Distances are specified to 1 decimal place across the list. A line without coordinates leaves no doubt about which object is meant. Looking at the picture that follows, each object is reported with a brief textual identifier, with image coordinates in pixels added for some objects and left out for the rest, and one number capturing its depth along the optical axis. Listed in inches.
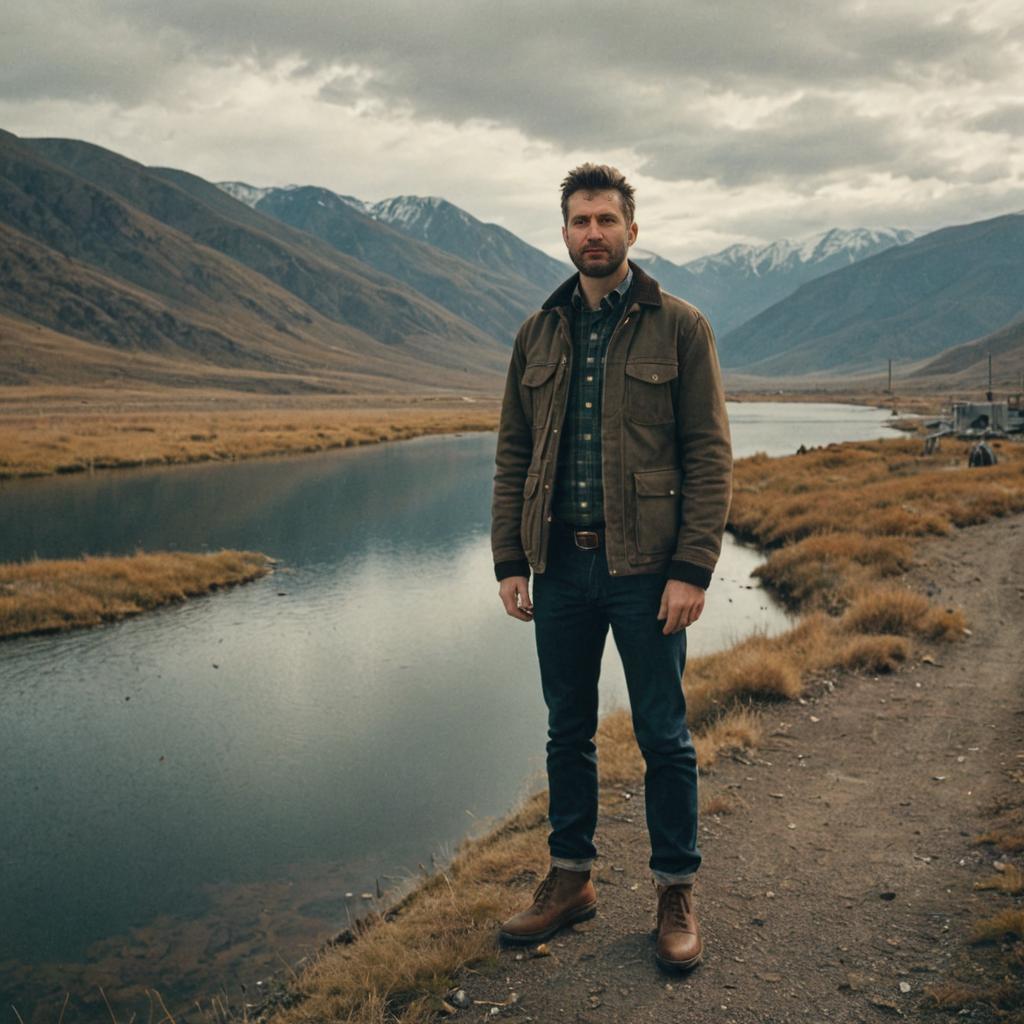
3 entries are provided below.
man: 157.8
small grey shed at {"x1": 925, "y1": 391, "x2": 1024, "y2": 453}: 1588.3
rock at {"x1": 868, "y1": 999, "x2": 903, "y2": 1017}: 150.3
